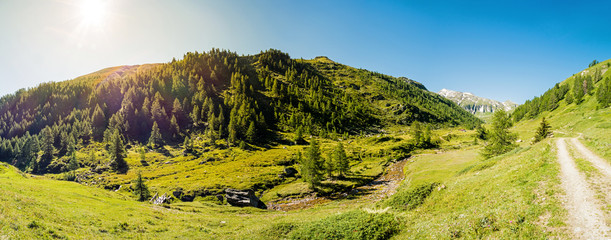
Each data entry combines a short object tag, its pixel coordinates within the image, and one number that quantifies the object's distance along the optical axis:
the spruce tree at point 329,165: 71.44
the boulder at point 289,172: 80.44
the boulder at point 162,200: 53.66
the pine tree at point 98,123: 159.05
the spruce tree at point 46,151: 119.11
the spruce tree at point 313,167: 63.38
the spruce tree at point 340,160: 70.75
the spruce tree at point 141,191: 58.97
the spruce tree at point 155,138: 142.43
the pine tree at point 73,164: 108.75
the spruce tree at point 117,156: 107.88
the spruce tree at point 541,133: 52.66
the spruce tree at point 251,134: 141.75
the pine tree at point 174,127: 158.04
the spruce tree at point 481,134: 115.19
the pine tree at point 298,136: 138.75
